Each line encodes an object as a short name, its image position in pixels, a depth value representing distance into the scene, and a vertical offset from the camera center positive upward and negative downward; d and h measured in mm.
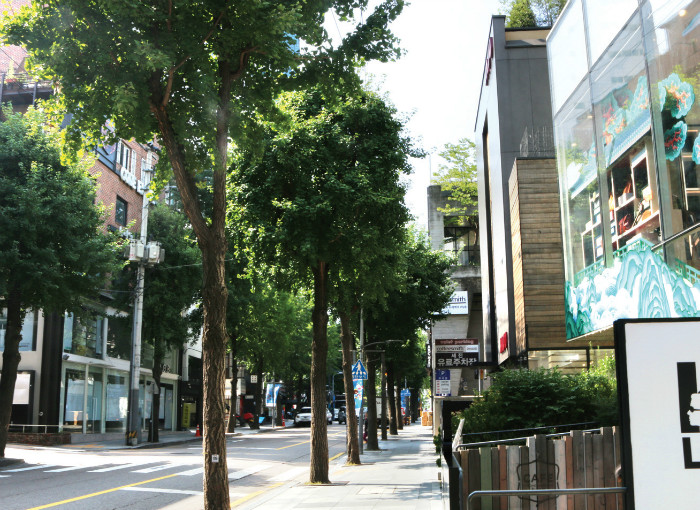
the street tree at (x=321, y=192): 16375 +4371
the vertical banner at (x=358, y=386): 25894 -380
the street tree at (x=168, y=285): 35094 +4720
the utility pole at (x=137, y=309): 31250 +3129
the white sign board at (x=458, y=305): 46062 +4603
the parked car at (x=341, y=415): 76000 -4308
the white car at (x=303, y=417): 68125 -4040
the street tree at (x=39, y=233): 20797 +4482
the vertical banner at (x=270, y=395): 70244 -1932
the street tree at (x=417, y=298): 31562 +3538
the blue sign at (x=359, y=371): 25344 +173
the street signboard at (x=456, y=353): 25906 +822
